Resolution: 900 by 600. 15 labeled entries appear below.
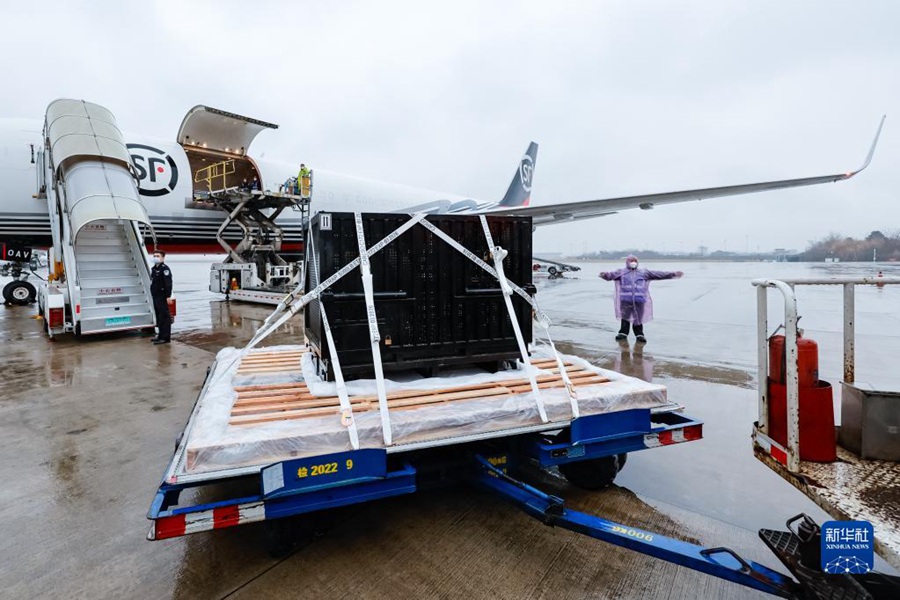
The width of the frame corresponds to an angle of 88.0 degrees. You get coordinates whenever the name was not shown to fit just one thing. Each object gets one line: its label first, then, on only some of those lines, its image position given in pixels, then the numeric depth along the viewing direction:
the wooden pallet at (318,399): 2.93
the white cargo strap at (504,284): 3.42
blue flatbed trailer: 2.00
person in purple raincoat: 8.45
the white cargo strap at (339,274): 3.32
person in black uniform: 8.88
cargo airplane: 12.51
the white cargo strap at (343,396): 2.62
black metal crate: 3.49
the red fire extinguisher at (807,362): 2.26
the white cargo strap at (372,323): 2.73
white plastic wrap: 2.46
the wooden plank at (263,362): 4.48
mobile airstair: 9.33
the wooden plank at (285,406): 2.98
